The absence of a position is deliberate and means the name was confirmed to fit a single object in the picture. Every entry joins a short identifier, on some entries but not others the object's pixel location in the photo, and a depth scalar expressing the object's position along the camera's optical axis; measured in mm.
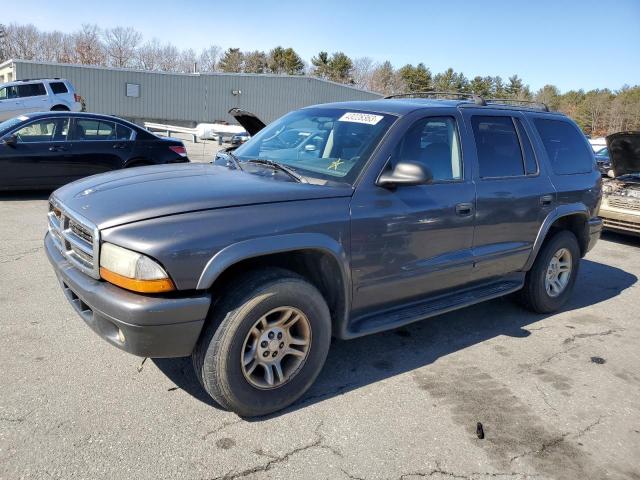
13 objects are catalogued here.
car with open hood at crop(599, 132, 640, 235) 8195
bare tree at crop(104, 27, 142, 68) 74562
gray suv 2668
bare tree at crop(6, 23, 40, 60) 79688
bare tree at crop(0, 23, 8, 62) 77844
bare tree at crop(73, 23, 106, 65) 72750
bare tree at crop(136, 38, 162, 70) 78125
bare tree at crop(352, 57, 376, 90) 86412
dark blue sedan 8516
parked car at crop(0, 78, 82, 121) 19250
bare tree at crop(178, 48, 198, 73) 82375
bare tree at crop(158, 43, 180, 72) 80475
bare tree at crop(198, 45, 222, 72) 85125
